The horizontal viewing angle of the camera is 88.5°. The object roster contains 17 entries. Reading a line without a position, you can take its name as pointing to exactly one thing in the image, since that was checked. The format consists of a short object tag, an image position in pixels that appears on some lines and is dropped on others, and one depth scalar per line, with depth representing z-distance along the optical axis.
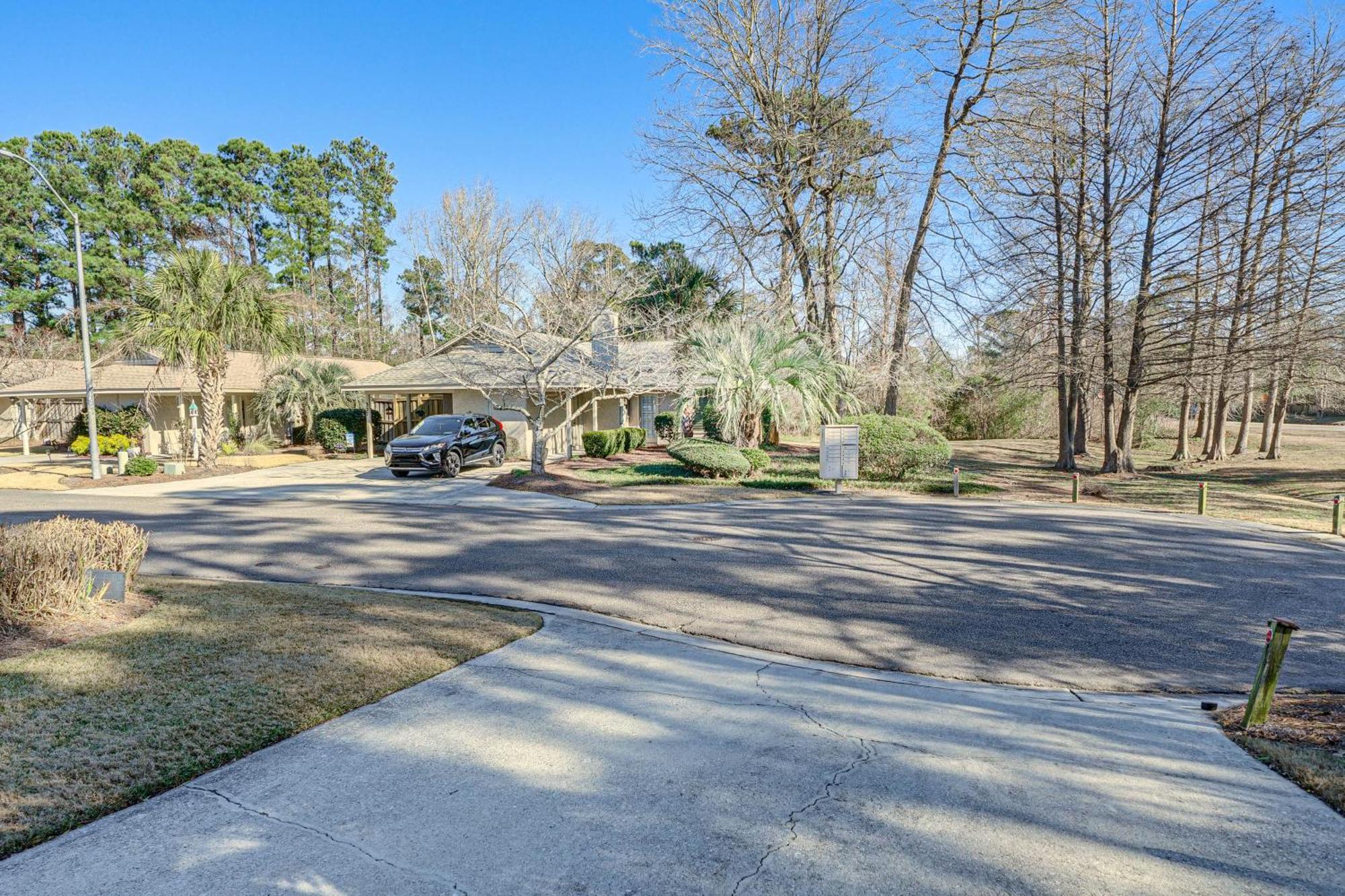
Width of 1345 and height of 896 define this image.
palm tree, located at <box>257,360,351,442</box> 28.25
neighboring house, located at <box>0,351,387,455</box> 26.61
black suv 19.66
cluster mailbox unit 16.89
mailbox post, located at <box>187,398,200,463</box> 23.98
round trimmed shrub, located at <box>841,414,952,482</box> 18.94
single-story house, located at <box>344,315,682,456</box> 22.23
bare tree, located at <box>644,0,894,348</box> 25.16
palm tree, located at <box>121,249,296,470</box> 20.36
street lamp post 19.25
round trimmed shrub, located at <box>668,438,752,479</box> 19.08
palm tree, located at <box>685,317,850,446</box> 20.95
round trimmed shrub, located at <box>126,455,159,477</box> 20.14
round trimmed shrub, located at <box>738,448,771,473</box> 20.12
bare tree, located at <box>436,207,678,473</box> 18.48
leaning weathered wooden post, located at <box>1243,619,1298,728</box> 4.59
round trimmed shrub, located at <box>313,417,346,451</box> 27.25
